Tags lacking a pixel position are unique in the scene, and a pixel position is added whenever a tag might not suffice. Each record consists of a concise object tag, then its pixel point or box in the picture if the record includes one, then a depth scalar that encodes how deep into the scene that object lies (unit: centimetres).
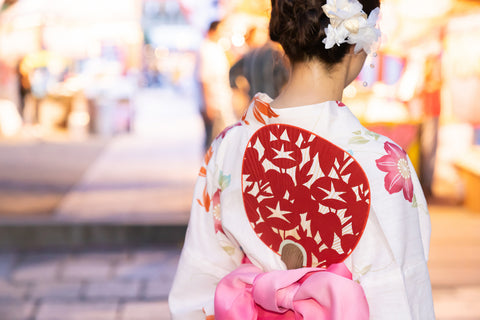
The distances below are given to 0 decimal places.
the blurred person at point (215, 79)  566
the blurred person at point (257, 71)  348
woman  120
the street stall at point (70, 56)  950
